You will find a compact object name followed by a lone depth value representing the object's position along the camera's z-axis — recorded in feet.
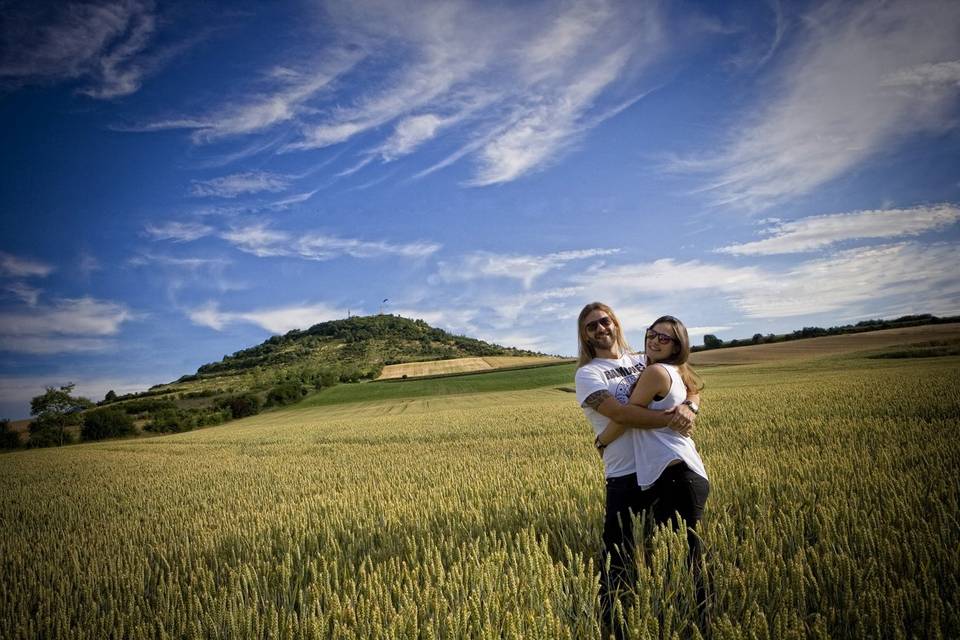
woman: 9.64
